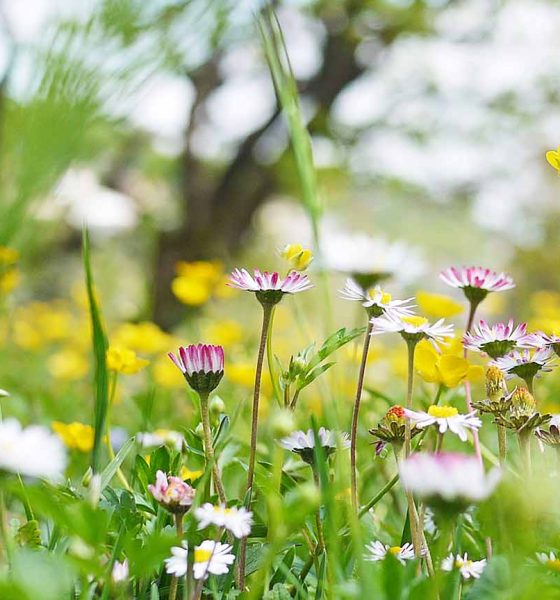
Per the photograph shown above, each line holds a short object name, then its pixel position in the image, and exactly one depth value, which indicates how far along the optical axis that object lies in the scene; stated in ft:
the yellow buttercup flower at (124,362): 2.69
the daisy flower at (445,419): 2.21
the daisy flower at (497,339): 2.34
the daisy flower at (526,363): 2.32
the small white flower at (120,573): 2.17
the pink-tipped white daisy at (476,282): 2.40
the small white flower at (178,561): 2.18
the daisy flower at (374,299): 2.30
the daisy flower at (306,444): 2.30
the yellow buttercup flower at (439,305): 2.60
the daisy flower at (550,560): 2.22
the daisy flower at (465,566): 2.27
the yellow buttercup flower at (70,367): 6.60
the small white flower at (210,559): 2.18
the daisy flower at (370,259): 2.31
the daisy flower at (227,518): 2.16
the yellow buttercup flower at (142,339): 4.31
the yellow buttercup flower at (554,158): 2.30
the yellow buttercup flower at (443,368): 2.33
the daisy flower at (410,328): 2.28
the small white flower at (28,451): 2.11
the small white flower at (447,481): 2.06
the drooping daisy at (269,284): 2.27
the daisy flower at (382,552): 2.27
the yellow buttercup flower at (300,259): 2.33
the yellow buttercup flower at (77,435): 2.69
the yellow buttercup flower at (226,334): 4.67
